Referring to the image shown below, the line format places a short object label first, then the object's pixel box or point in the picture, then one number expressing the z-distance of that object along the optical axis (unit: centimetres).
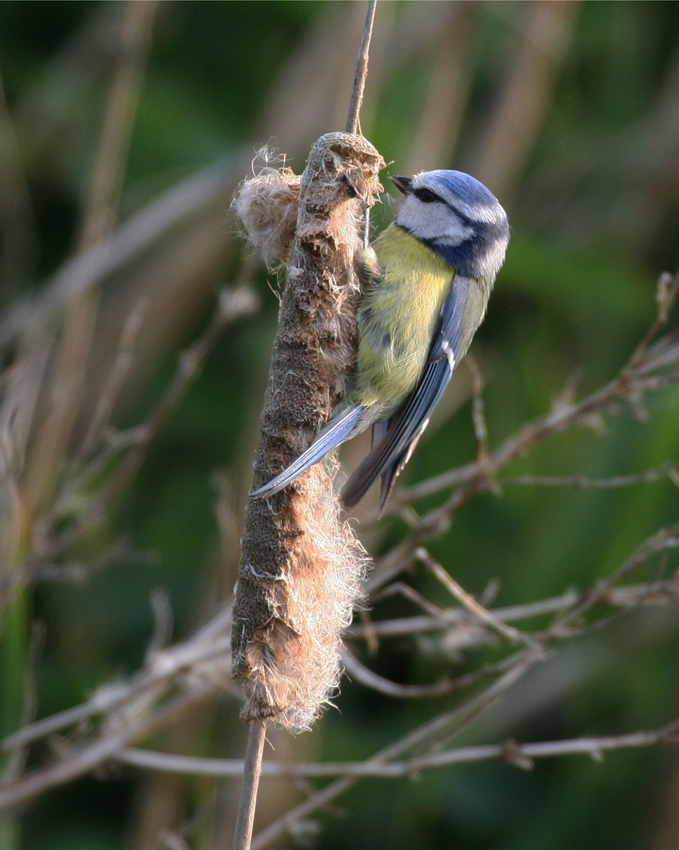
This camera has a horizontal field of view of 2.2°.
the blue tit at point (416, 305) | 396
